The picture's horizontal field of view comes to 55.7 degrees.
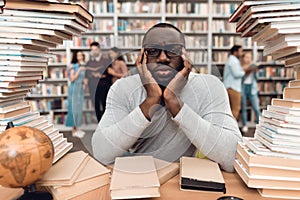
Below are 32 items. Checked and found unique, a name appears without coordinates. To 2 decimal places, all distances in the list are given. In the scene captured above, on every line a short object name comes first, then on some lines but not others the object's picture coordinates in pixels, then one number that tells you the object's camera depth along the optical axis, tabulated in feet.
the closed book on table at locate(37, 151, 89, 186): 2.37
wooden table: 2.36
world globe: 2.03
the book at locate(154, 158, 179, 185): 2.67
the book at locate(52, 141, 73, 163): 2.80
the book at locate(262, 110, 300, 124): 2.41
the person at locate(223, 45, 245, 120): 13.39
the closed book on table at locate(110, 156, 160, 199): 2.22
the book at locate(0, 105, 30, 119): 2.60
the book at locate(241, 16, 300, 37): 2.33
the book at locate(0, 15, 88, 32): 2.51
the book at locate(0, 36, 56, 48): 2.49
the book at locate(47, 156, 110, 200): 2.36
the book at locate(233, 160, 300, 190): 2.32
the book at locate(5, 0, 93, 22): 2.49
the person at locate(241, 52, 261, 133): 14.94
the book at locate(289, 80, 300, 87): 2.65
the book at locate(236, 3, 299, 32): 2.33
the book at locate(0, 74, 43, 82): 2.53
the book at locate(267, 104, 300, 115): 2.42
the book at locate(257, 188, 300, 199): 2.34
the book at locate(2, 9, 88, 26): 2.50
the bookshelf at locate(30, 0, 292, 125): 14.52
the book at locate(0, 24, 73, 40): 2.50
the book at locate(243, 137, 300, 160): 2.37
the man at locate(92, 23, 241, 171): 2.69
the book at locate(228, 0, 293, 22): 2.37
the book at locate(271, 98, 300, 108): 2.45
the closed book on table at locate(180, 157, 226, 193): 2.47
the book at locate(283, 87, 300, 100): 2.56
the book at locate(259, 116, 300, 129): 2.40
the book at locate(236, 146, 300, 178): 2.33
